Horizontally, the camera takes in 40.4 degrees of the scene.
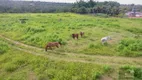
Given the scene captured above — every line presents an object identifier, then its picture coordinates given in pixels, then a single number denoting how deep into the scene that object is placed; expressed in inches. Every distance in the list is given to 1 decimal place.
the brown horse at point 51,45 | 697.0
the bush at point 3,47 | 768.0
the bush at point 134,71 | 502.2
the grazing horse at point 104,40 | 735.4
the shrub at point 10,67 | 620.7
